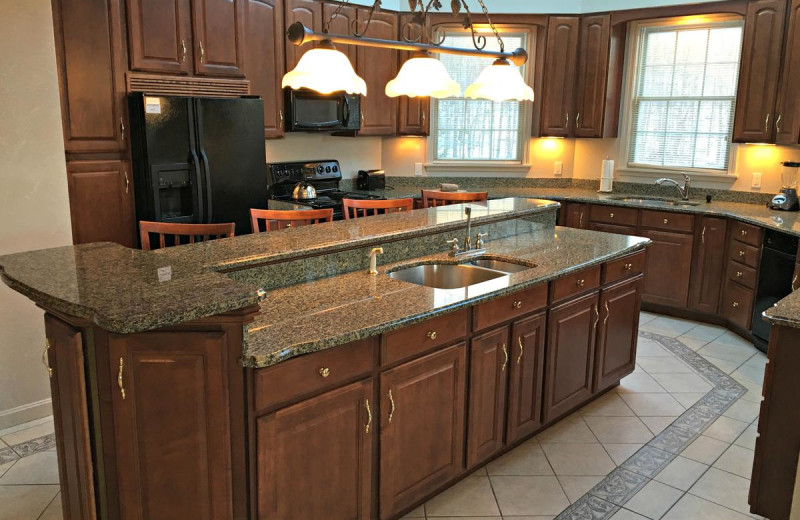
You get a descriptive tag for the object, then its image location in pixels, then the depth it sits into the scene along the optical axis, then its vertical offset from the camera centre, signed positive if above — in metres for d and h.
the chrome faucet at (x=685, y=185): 5.57 -0.36
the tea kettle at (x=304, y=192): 5.27 -0.45
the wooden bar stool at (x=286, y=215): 3.52 -0.43
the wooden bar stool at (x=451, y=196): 4.77 -0.42
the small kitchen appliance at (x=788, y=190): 5.01 -0.35
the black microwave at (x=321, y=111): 5.20 +0.20
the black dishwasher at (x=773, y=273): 4.29 -0.85
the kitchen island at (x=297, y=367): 1.82 -0.76
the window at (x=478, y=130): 6.43 +0.08
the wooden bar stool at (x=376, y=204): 4.01 -0.41
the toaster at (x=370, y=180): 6.23 -0.41
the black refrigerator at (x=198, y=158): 4.06 -0.16
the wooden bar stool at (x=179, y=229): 3.07 -0.44
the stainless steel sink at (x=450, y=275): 3.25 -0.67
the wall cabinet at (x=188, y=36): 4.13 +0.63
